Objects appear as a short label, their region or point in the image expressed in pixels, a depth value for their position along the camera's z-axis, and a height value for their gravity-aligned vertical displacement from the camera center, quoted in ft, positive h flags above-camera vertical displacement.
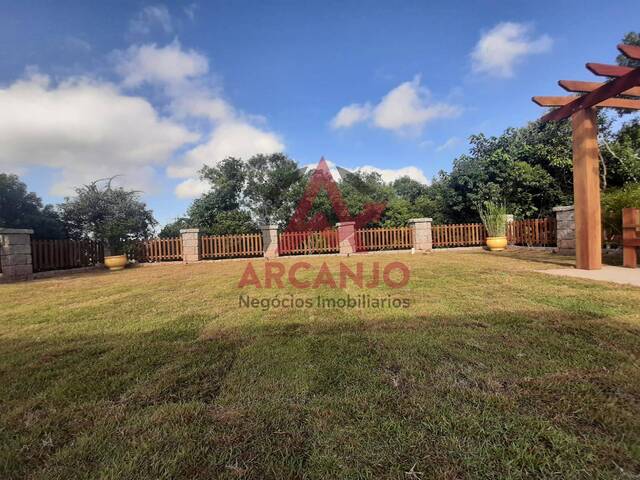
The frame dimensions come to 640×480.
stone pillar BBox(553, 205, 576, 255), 25.35 -0.13
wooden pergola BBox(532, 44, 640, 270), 17.15 +3.92
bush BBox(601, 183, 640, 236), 19.61 +1.43
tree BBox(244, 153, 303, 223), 72.28 +14.57
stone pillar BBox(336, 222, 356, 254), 41.39 +0.26
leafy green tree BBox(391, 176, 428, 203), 98.26 +16.21
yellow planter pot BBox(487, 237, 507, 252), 36.73 -1.38
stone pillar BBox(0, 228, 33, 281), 25.48 -0.07
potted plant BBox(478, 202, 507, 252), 36.88 +0.73
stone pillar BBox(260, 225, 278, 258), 40.93 +0.39
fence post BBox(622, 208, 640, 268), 17.11 -0.43
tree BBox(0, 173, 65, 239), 44.21 +6.46
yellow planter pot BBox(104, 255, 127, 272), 34.41 -1.48
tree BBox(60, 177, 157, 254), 50.88 +7.26
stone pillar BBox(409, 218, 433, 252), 41.70 +0.14
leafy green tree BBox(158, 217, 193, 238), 60.95 +4.11
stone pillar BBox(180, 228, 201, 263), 40.27 +0.07
